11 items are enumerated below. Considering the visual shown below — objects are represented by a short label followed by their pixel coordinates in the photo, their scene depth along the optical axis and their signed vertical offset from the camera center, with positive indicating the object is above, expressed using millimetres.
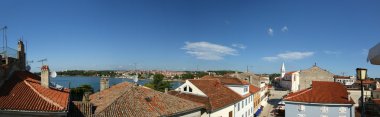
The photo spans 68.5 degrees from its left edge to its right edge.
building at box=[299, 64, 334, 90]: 64625 -2713
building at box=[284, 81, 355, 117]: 35562 -5001
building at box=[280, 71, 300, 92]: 70475 -5636
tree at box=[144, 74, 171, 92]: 78081 -5608
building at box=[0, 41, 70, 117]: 12453 -1538
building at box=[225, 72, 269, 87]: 60262 -2957
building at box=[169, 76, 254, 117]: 28281 -3545
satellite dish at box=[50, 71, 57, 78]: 19047 -688
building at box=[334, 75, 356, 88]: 103525 -6006
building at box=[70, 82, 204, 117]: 18406 -3065
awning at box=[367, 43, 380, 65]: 5231 +172
